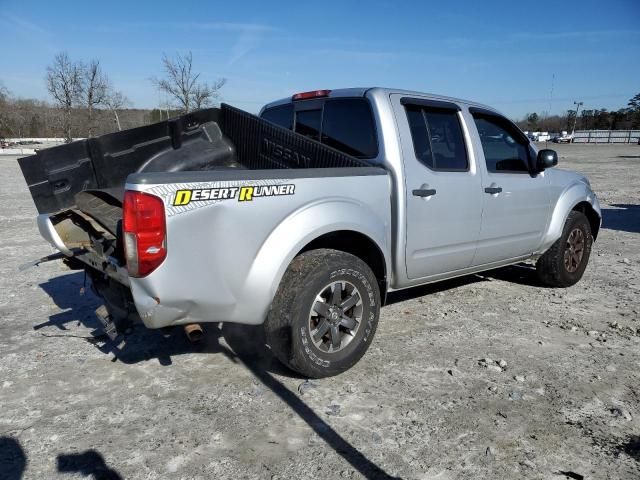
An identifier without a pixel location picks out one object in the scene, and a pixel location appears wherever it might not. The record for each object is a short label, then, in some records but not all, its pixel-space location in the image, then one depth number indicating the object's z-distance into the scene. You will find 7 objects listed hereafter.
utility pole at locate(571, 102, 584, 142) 103.84
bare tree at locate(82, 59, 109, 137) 39.44
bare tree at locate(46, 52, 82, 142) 39.16
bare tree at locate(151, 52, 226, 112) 35.72
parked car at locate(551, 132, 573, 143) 70.88
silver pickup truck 2.70
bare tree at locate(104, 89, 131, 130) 41.79
